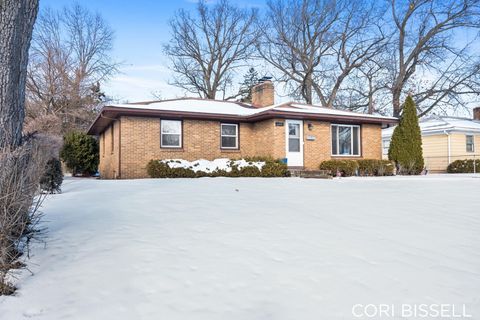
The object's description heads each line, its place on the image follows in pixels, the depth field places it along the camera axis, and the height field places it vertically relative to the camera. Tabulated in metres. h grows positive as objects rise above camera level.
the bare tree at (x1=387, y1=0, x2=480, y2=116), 26.72 +8.00
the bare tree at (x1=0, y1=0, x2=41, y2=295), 3.39 +0.56
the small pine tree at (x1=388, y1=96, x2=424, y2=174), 18.86 +1.19
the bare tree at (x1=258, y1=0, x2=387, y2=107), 28.78 +10.13
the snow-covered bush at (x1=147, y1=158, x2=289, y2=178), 13.20 +0.06
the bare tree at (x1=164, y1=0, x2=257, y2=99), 32.69 +11.11
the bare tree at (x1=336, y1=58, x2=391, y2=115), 29.77 +6.20
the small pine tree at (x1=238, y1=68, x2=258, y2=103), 35.78 +8.60
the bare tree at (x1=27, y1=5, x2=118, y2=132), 26.33 +8.06
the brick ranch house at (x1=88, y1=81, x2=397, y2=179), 14.45 +1.52
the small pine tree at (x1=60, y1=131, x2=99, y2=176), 19.83 +0.99
